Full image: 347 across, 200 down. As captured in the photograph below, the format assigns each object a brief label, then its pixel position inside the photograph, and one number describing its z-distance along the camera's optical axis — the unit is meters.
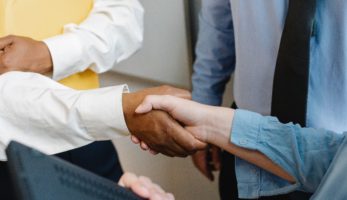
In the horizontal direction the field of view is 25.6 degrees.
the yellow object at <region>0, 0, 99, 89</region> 1.18
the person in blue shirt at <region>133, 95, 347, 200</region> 1.02
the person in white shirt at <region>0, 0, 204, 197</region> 1.11
